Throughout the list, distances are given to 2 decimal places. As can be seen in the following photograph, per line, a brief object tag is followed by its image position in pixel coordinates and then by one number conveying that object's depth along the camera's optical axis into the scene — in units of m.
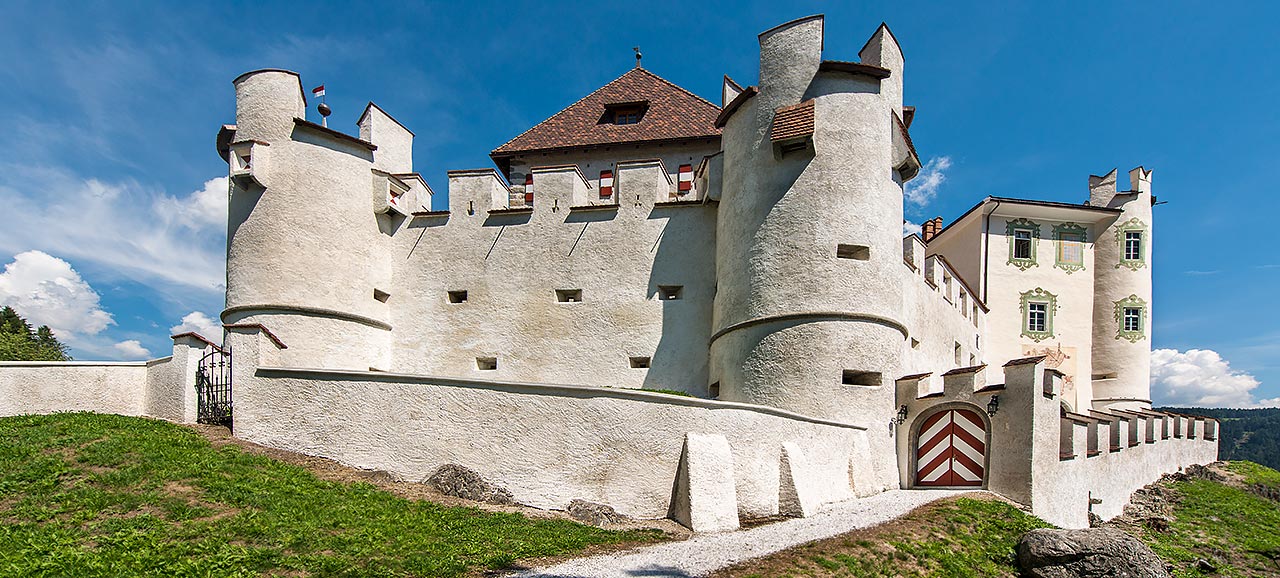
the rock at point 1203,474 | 30.89
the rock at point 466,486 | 14.51
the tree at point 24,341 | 41.34
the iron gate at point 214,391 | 17.09
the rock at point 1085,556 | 12.98
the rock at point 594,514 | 13.76
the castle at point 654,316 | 14.94
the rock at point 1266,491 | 29.58
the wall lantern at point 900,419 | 18.62
